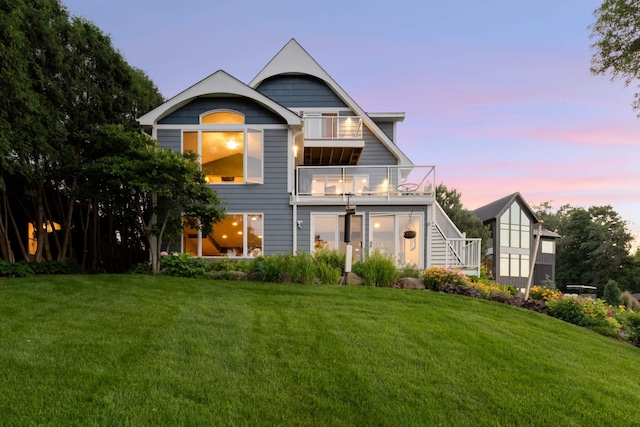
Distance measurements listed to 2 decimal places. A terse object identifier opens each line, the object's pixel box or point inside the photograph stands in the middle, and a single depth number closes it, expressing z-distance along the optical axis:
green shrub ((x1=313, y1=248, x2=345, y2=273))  9.14
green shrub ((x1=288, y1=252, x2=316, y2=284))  8.22
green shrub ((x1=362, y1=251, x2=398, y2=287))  8.49
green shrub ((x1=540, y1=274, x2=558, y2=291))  22.14
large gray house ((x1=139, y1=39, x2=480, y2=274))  11.30
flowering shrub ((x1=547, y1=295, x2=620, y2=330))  7.20
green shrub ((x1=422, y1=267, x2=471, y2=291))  8.55
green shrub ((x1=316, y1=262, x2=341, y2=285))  8.35
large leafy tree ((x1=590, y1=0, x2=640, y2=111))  7.82
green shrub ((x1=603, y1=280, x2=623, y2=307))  19.59
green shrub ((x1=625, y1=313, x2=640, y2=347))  6.79
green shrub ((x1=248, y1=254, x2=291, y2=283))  8.46
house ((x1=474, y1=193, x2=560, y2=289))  27.44
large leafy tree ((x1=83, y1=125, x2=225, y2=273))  8.99
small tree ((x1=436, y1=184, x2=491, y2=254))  19.84
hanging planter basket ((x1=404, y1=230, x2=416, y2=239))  10.76
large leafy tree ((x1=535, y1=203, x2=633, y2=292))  35.75
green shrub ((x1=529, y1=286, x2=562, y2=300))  8.88
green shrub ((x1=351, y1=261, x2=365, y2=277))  8.98
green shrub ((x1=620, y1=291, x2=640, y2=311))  19.88
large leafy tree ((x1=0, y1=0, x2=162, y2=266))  8.16
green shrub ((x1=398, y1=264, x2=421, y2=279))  9.55
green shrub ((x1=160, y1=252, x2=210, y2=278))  9.34
